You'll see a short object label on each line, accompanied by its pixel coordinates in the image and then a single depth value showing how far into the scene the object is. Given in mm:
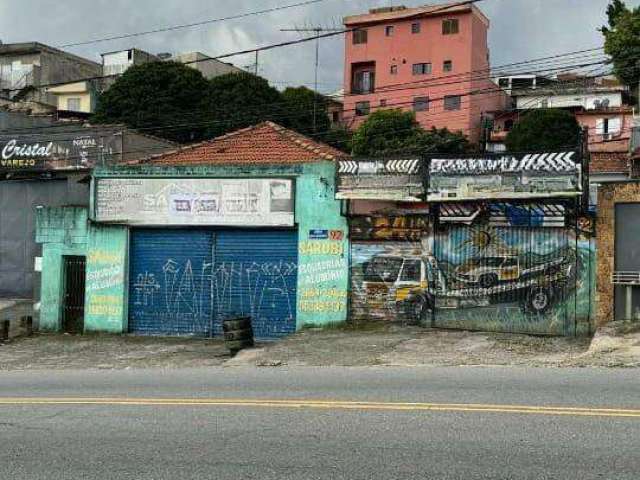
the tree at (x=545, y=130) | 49125
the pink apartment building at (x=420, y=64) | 67000
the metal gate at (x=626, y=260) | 16047
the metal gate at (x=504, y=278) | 16578
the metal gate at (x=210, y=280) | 19125
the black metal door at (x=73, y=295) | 21031
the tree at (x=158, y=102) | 54500
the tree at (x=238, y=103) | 54906
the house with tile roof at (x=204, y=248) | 18719
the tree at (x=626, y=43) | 44469
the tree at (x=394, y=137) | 54688
